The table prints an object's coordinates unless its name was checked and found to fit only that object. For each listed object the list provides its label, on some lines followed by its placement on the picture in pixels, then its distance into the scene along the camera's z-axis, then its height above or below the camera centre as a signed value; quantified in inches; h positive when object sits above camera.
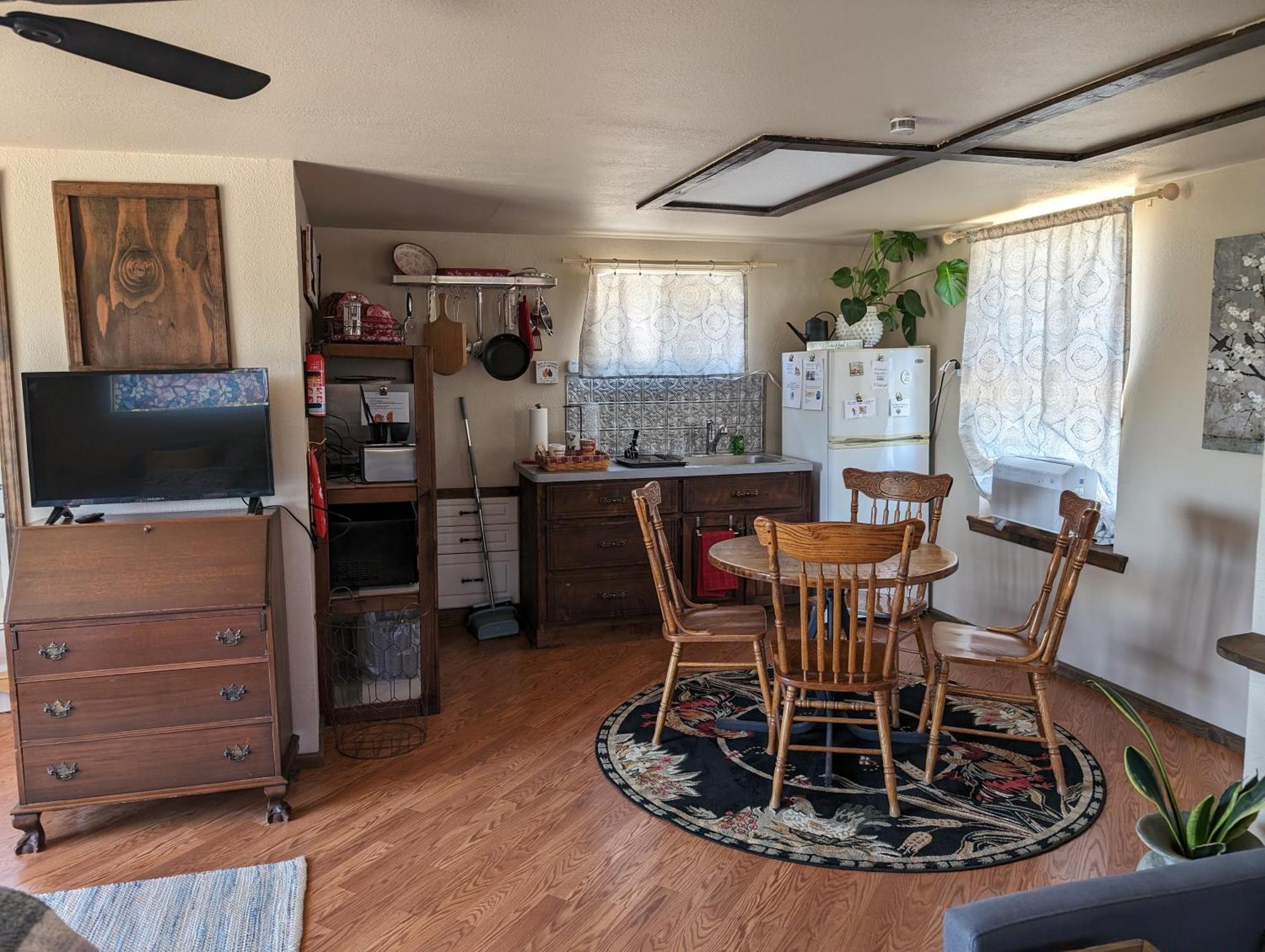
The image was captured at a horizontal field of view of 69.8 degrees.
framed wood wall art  114.3 +13.2
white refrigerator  187.2 -8.3
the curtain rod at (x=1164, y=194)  134.4 +26.7
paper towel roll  195.6 -10.6
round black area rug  105.5 -54.2
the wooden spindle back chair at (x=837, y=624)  103.9 -29.9
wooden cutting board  188.9 +7.2
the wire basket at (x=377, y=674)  142.3 -46.9
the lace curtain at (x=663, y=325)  201.6 +11.4
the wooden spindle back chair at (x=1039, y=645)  114.7 -37.0
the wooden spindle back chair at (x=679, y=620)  128.0 -35.7
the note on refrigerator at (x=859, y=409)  187.6 -7.2
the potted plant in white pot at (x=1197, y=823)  68.6 -34.7
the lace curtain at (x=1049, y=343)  147.8 +5.3
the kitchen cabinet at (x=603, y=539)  179.6 -32.7
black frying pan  192.4 +4.2
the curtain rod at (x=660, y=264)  199.2 +24.9
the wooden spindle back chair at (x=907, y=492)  147.3 -20.0
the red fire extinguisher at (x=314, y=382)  126.1 -0.6
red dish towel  187.0 -41.1
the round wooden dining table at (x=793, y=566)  118.3 -25.9
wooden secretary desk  105.1 -33.4
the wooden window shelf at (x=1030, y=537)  149.9 -29.8
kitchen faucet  213.0 -14.3
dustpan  185.6 -49.7
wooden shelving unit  137.6 -19.2
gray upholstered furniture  55.0 -33.5
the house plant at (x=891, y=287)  181.9 +18.3
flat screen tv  110.3 -7.1
